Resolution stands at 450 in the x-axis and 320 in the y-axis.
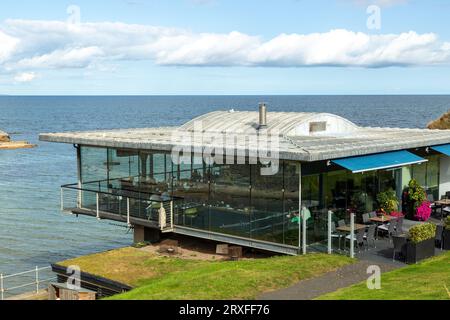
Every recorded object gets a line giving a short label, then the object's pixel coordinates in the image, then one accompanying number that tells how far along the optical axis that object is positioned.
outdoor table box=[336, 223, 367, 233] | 18.19
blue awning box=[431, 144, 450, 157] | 22.73
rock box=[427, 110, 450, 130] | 72.69
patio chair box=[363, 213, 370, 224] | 19.81
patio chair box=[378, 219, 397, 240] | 19.25
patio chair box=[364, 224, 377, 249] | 18.19
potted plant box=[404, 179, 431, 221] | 21.61
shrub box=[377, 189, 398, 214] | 20.98
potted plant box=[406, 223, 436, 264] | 16.48
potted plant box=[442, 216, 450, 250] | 17.75
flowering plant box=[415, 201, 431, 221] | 21.55
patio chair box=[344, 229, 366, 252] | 17.92
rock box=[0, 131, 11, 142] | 91.06
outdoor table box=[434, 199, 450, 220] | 22.51
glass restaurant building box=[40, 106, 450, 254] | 18.19
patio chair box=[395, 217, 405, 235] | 19.23
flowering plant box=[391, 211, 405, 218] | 20.54
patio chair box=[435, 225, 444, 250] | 18.38
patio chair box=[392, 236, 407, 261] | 16.88
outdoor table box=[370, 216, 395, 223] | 19.67
